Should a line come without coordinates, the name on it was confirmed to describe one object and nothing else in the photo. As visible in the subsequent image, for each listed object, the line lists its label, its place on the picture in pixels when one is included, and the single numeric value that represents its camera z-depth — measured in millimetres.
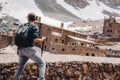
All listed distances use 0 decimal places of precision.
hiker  6343
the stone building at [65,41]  35607
